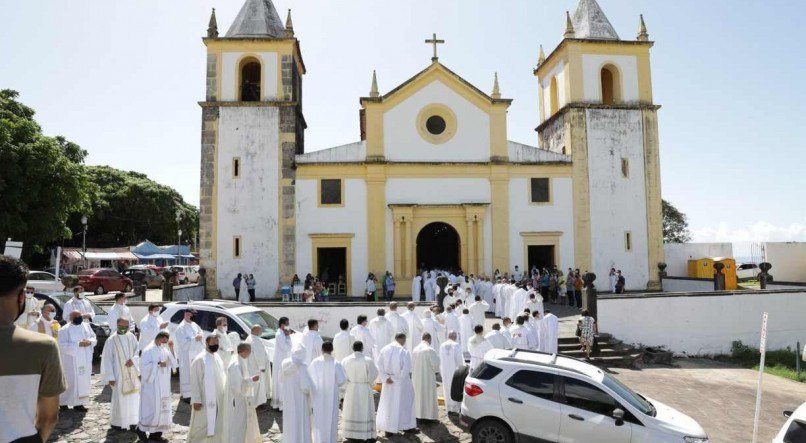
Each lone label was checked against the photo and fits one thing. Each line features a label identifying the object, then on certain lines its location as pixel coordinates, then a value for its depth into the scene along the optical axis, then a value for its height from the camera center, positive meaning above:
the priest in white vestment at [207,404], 7.08 -1.72
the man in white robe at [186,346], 10.41 -1.41
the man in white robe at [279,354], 9.79 -1.50
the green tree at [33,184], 24.73 +4.11
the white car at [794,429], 5.84 -1.75
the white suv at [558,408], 7.06 -1.88
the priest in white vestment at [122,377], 8.55 -1.63
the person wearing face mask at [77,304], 12.57 -0.73
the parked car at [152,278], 30.40 -0.40
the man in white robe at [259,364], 8.98 -1.56
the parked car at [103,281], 26.99 -0.45
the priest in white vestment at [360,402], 8.23 -1.97
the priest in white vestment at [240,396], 7.14 -1.63
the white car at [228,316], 11.39 -0.98
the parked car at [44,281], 22.28 -0.37
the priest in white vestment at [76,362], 9.34 -1.52
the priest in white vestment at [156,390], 8.15 -1.74
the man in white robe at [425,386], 9.50 -2.02
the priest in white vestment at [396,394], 8.83 -2.00
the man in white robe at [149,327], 11.30 -1.13
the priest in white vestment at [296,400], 7.59 -1.78
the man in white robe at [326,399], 7.87 -1.83
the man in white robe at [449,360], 10.52 -1.76
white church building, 24.52 +4.03
